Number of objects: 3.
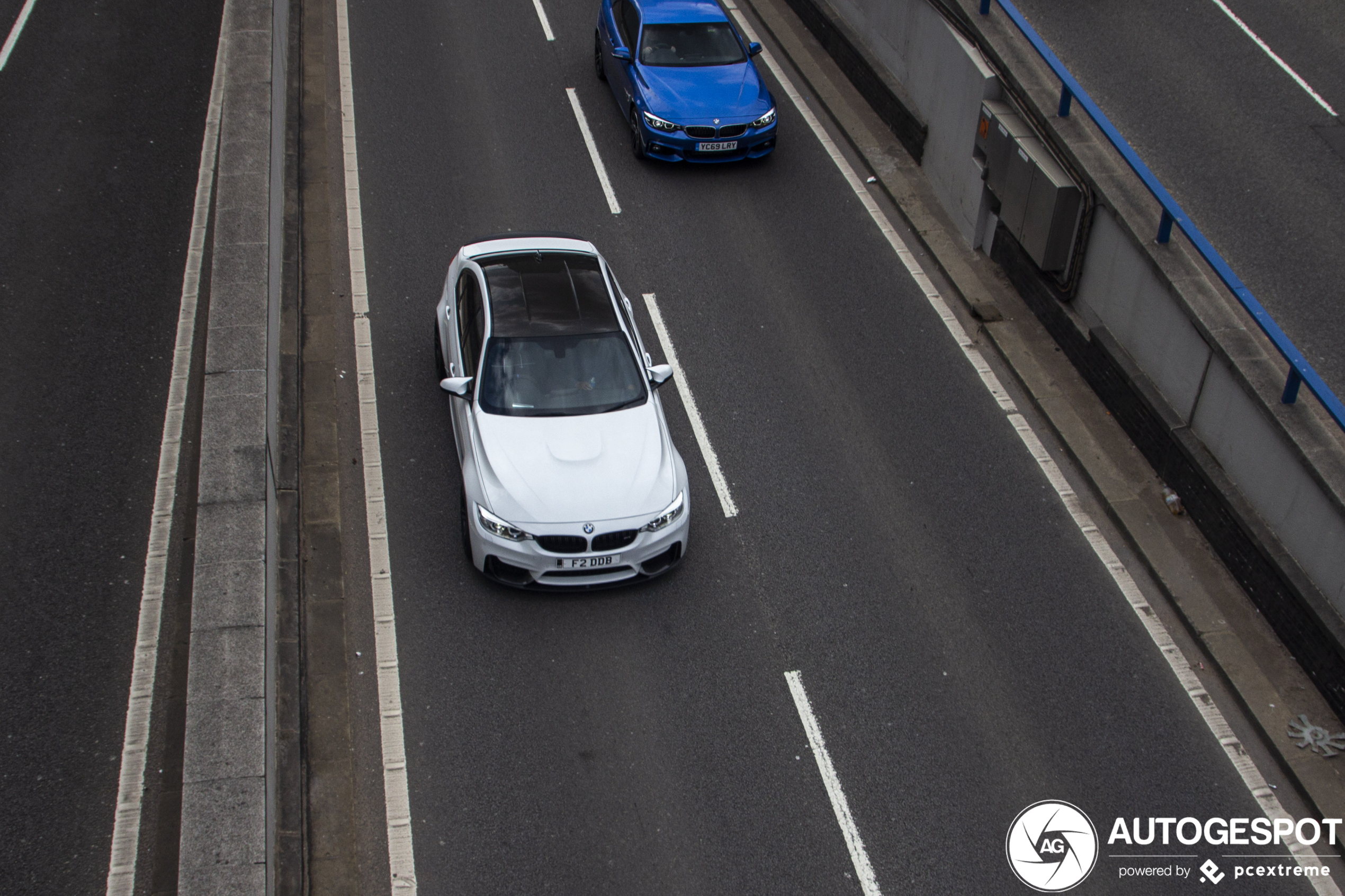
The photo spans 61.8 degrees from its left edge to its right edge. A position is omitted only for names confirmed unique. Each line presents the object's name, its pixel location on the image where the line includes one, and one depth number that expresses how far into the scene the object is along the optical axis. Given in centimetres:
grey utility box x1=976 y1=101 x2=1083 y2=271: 1126
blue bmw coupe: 1398
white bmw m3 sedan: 858
